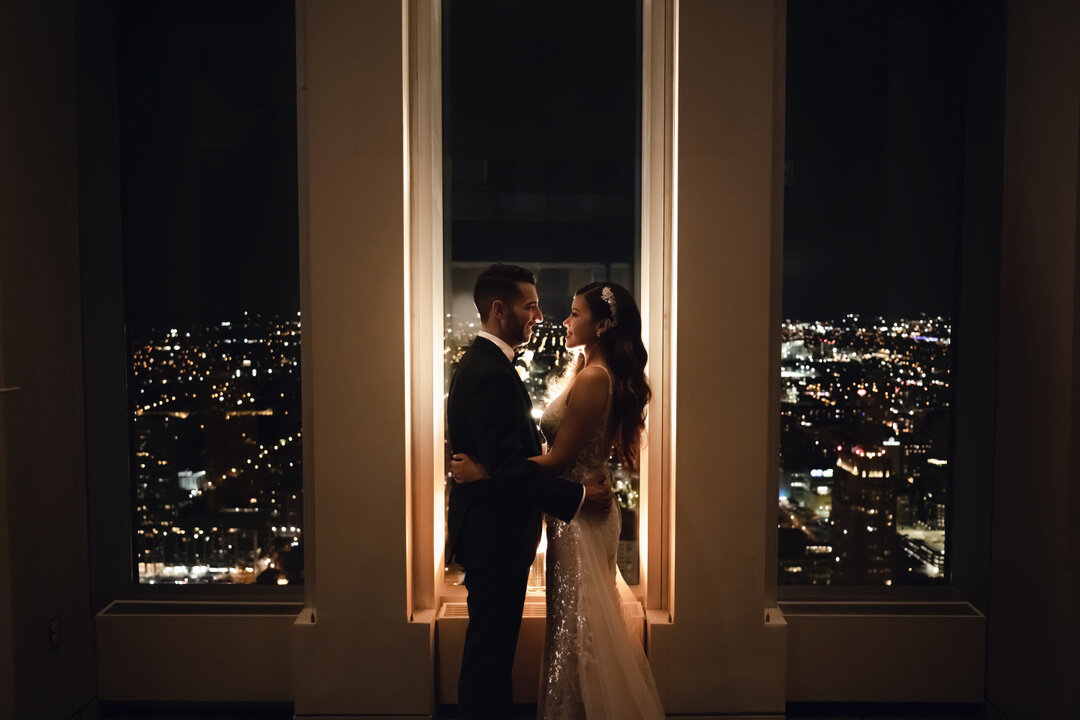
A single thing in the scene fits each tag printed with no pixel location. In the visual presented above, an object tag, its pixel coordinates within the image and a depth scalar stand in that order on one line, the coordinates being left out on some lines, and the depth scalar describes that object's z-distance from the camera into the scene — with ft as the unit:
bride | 6.66
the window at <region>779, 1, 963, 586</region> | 8.61
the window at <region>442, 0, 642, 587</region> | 8.56
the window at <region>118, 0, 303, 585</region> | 8.54
